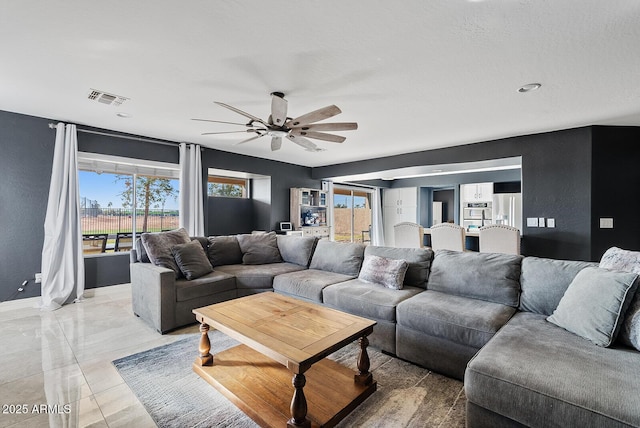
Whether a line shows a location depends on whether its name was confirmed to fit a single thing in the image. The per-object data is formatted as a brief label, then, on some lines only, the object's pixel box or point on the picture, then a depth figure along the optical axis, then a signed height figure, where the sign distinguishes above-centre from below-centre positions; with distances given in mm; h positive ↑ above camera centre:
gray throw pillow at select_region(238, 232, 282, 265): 4133 -529
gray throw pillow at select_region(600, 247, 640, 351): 1573 -571
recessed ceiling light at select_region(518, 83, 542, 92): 2658 +1160
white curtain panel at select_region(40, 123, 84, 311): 3805 -209
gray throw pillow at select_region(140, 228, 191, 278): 3248 -404
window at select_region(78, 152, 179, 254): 4465 +244
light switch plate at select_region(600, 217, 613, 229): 3867 -173
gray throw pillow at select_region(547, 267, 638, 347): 1630 -563
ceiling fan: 2578 +874
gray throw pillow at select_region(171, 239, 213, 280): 3312 -553
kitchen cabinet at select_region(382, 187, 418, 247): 8875 +140
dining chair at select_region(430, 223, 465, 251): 4211 -379
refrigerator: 6641 +44
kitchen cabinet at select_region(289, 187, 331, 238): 6926 +33
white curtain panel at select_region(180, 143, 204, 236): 5062 +410
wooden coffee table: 1619 -1102
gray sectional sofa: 1321 -766
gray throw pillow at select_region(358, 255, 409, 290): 2834 -610
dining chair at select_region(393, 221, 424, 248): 4586 -379
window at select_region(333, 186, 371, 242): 8523 -63
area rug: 1690 -1214
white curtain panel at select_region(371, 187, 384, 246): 9492 -238
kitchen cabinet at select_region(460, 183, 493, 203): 7348 +501
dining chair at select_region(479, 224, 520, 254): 3850 -388
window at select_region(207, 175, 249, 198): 6305 +607
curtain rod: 4083 +1198
